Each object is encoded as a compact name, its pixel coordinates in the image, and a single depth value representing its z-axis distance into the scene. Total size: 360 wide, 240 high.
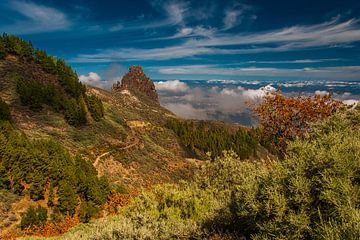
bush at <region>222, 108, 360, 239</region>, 10.23
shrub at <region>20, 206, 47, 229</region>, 37.66
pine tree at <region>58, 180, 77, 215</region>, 45.81
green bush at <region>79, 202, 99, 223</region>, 46.92
